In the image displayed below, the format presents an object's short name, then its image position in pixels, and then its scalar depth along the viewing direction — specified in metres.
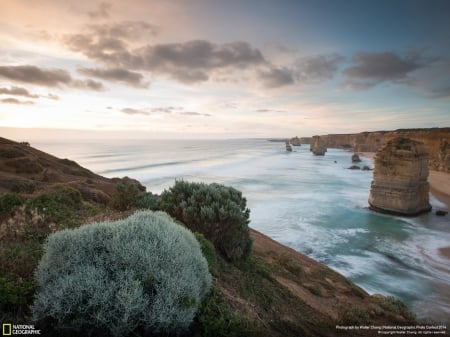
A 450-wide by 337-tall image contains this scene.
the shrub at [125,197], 8.72
